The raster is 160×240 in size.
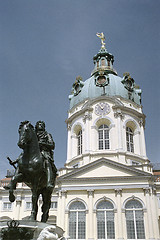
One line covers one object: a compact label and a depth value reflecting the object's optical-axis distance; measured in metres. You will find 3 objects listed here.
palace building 28.69
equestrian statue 7.05
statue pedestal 5.88
